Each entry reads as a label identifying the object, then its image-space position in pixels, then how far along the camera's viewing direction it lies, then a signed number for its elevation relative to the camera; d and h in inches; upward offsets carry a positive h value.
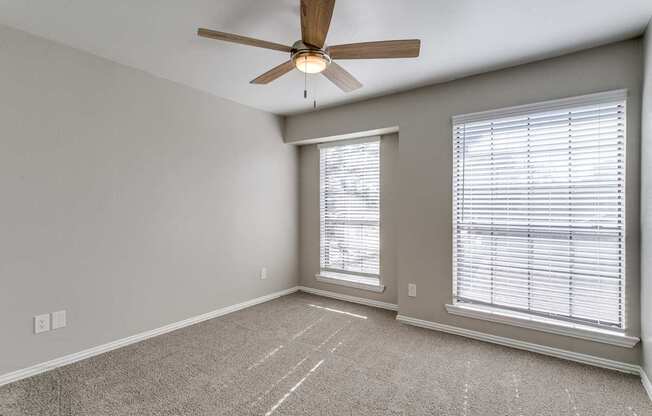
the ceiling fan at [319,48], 66.1 +36.5
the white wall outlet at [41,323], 93.4 -33.3
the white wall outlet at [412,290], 134.3 -33.6
